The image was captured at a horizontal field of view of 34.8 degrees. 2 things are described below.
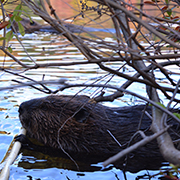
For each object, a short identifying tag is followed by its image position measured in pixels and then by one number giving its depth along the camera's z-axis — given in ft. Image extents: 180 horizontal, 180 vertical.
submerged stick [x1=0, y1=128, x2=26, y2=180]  7.88
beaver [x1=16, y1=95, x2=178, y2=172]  9.66
